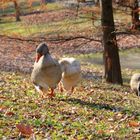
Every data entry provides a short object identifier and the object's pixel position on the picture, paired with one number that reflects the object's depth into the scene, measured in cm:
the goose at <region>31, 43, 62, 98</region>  1309
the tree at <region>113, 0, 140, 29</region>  2360
